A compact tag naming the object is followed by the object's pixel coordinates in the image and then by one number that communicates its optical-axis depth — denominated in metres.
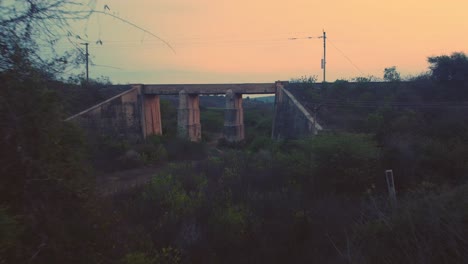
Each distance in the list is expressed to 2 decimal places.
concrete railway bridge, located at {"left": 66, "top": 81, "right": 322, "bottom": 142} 25.78
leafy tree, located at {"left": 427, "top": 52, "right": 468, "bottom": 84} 21.33
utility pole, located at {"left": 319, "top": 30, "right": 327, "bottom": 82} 33.56
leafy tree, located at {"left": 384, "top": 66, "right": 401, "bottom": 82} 26.14
